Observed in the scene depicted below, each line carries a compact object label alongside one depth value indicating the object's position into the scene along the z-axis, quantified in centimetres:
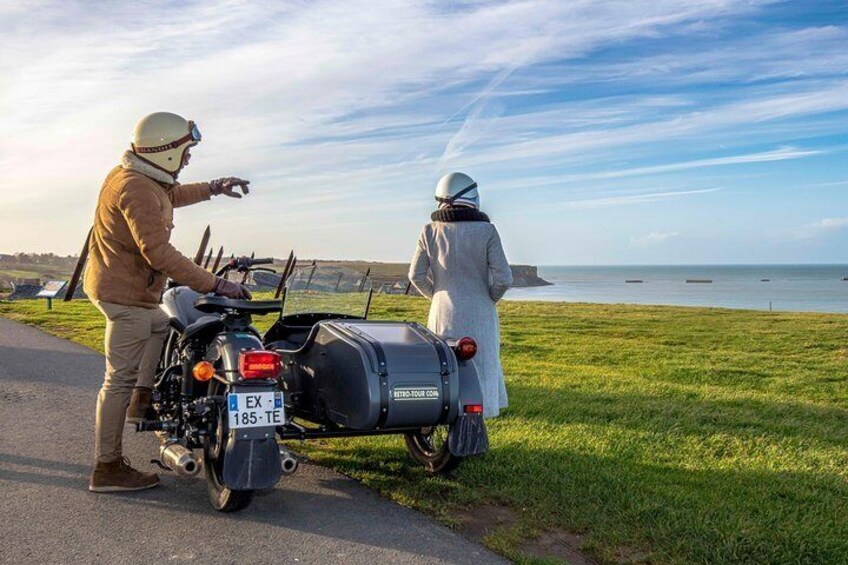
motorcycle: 436
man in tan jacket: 494
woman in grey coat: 579
